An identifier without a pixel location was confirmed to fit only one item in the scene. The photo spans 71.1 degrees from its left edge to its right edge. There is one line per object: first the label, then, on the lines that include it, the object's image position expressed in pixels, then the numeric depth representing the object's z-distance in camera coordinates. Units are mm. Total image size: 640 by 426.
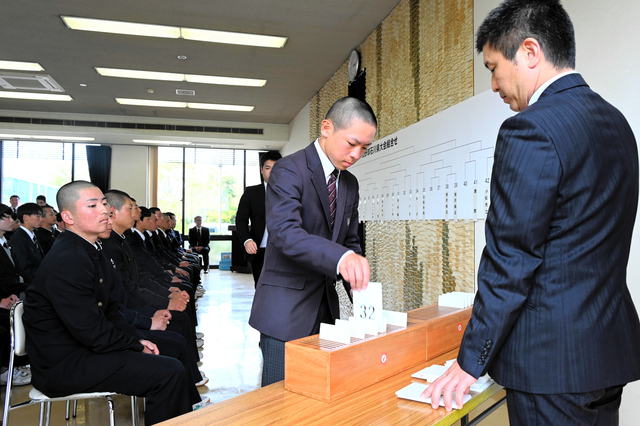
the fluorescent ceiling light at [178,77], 6832
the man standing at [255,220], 4320
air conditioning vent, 6941
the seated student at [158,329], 2812
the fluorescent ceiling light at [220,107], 8789
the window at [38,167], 10977
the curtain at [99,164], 11109
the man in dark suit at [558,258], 883
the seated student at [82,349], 2078
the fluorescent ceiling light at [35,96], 7988
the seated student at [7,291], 3215
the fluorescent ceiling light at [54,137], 10020
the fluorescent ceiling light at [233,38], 5402
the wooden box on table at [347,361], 1184
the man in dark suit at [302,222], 1531
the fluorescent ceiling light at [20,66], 6457
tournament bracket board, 3141
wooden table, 1069
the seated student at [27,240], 4953
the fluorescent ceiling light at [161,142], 10517
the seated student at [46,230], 6137
